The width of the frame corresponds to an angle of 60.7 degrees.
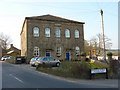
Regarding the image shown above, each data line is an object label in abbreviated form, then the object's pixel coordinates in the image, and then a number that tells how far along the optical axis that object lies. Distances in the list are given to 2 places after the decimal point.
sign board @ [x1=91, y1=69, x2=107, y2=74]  8.72
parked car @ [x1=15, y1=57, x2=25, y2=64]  21.66
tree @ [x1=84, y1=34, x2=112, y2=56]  39.85
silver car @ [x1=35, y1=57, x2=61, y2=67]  14.99
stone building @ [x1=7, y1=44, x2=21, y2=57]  52.10
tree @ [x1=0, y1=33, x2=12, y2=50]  49.63
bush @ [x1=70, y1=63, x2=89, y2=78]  8.85
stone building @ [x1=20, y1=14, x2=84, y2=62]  21.63
